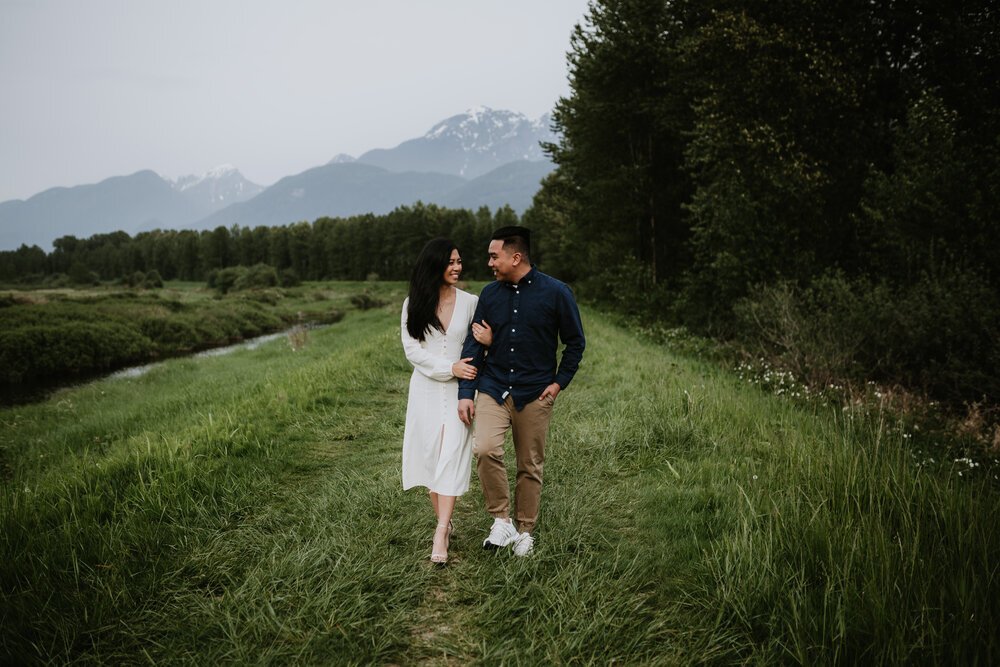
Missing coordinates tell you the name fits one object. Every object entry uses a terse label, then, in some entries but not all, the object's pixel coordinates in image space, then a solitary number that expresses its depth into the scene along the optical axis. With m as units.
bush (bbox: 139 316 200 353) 25.47
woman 3.59
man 3.54
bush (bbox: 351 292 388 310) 47.32
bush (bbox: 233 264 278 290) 58.90
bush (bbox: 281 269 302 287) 71.02
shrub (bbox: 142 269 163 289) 65.44
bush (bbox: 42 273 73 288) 69.19
